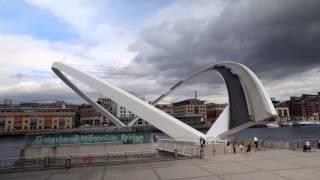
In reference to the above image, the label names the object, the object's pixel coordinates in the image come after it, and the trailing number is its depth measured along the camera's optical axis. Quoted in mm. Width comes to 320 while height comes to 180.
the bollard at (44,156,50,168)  12304
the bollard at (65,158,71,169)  11981
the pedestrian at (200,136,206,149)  16724
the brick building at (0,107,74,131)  99425
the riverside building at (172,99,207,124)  139052
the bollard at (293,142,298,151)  17597
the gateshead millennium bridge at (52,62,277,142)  18066
